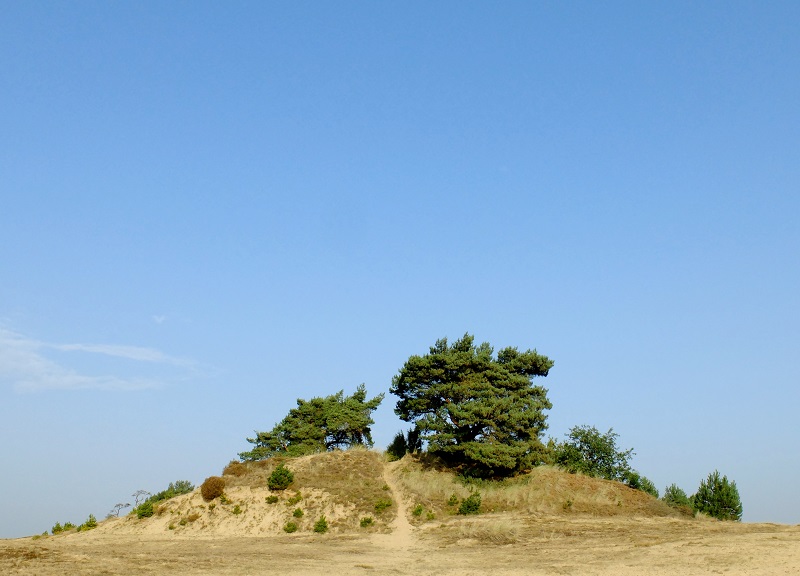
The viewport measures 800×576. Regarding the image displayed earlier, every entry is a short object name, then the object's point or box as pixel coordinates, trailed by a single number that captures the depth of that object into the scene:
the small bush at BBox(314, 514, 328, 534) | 41.12
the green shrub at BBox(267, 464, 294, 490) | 47.81
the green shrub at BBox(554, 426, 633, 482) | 61.06
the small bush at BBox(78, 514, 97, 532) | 44.81
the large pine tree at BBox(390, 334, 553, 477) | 50.34
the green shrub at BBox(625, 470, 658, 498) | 57.04
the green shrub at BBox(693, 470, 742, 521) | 49.59
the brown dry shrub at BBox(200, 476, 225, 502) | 46.97
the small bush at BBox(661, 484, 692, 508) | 58.23
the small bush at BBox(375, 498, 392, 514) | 43.78
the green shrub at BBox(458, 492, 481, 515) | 43.62
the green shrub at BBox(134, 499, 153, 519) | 45.67
